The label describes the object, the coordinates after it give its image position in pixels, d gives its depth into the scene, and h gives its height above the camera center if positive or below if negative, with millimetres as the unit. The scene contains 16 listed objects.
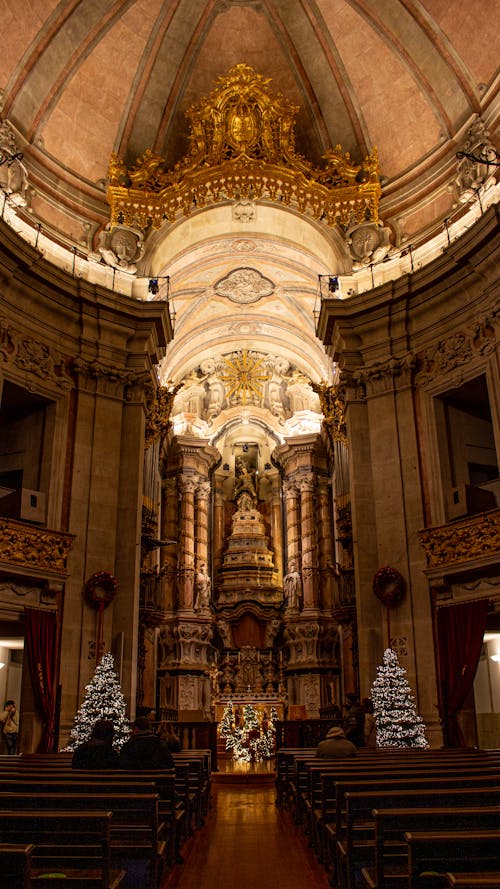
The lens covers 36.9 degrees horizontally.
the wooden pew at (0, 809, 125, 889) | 3350 -555
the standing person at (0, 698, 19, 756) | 12852 -220
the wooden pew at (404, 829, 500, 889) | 2854 -568
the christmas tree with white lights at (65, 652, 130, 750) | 11469 +90
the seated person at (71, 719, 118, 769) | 6188 -324
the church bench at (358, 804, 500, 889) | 3367 -510
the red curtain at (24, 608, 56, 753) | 11703 +810
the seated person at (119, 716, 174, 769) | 6207 -318
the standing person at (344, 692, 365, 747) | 10277 -169
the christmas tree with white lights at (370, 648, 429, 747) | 11539 -24
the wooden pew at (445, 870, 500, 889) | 2436 -543
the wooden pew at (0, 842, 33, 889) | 2670 -504
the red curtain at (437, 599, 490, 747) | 11750 +785
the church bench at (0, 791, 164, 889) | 3965 -502
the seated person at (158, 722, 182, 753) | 8711 -299
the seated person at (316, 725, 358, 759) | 7594 -365
